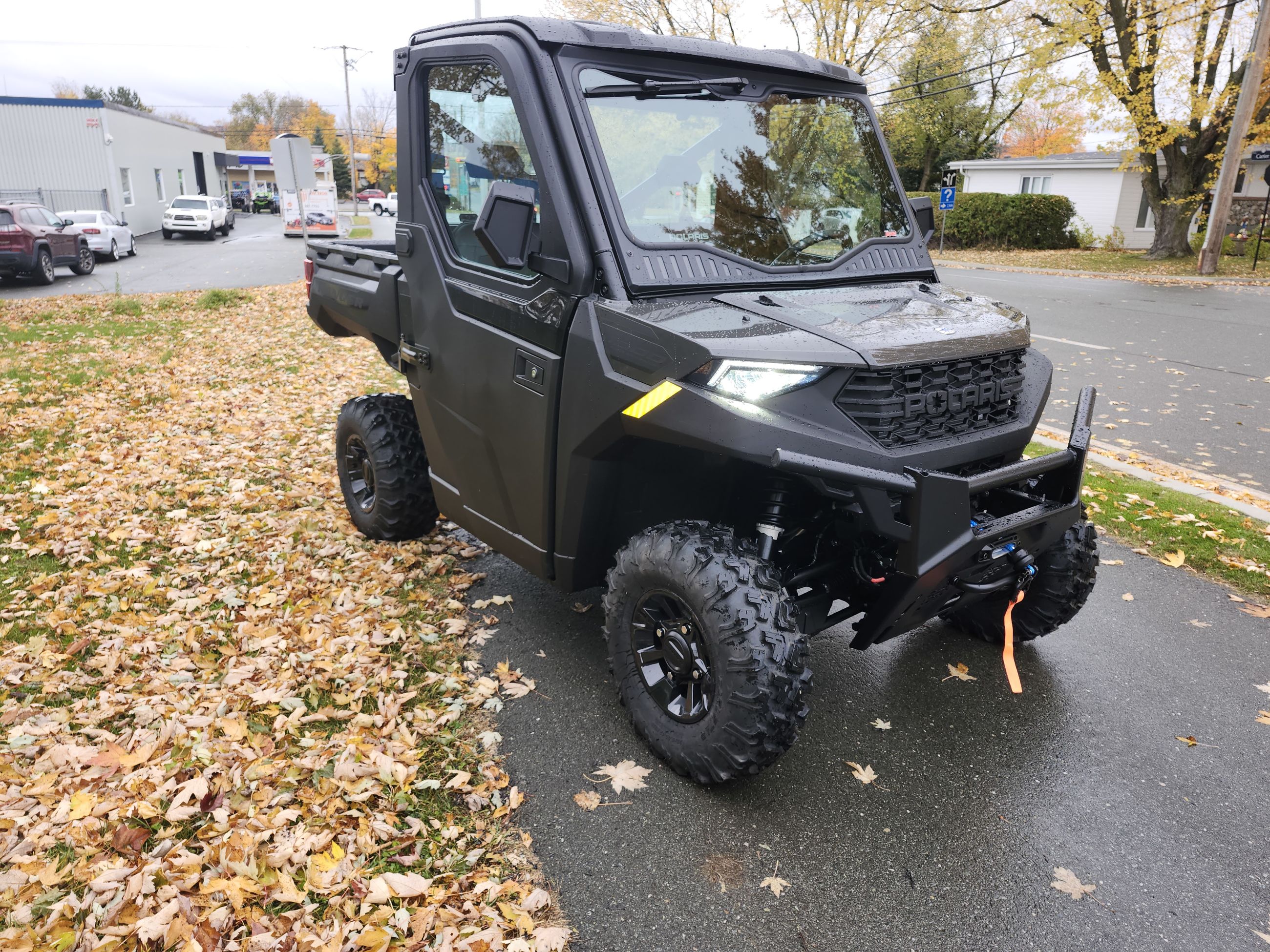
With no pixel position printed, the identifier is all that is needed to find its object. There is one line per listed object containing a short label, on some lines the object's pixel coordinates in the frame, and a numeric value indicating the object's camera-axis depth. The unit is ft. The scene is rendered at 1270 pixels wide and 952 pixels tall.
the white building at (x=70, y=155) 116.57
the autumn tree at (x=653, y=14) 116.88
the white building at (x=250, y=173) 255.09
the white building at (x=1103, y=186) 121.49
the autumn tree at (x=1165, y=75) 77.87
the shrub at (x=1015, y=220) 107.65
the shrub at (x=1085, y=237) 111.04
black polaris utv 8.52
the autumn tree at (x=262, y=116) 378.73
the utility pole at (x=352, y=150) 209.77
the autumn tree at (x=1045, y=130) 85.10
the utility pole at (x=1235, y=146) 67.62
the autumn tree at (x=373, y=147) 251.60
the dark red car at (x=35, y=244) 61.21
